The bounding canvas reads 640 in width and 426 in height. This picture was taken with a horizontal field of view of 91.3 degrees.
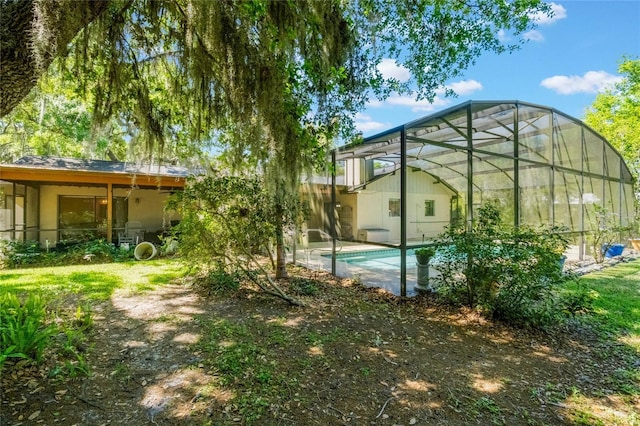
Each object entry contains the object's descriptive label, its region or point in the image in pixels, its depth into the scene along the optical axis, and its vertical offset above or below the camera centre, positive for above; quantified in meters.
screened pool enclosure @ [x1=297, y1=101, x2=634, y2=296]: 6.46 +1.25
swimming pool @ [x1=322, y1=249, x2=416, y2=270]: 8.76 -1.30
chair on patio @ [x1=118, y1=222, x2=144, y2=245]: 10.08 -0.52
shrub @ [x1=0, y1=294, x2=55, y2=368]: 2.53 -0.98
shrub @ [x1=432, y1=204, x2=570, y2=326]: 4.03 -0.67
